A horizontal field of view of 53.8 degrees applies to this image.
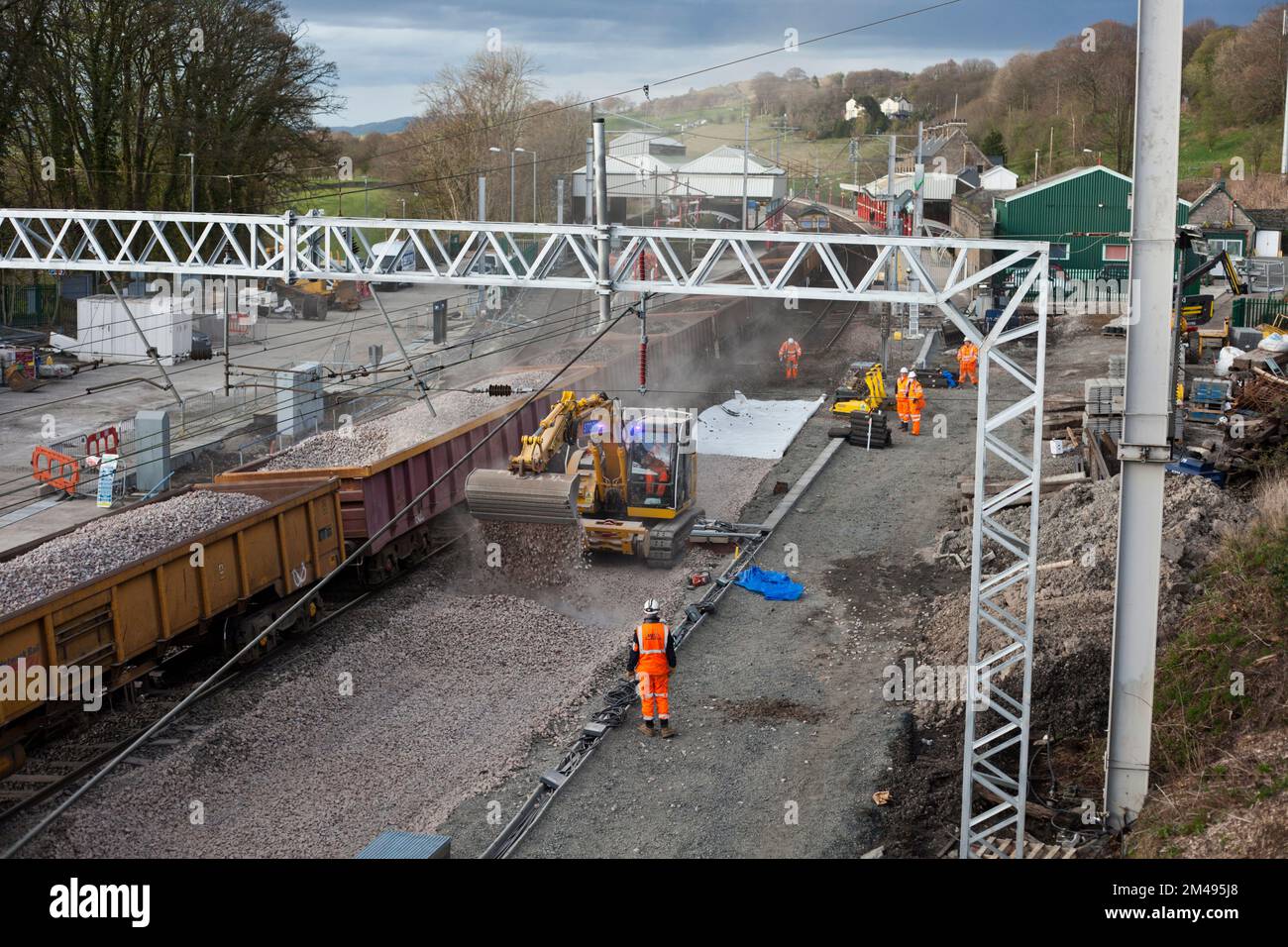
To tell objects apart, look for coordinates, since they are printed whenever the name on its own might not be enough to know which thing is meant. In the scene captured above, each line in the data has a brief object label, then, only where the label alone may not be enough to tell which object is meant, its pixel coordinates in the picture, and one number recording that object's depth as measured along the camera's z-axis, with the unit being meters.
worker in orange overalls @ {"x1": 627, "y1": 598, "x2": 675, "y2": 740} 13.45
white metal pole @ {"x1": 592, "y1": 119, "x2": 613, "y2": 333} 13.48
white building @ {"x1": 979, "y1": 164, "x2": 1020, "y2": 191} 63.88
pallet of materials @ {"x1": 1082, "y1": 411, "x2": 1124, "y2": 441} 22.08
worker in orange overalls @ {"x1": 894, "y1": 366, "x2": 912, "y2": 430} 29.27
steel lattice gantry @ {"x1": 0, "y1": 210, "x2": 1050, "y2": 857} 10.83
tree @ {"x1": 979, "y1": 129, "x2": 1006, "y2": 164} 74.00
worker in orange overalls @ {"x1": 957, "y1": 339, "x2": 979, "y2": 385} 35.94
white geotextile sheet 27.95
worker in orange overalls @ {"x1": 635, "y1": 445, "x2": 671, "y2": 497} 20.05
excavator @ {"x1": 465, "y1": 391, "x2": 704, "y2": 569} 18.64
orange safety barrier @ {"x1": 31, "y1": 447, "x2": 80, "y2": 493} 24.81
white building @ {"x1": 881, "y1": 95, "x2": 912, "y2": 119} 80.69
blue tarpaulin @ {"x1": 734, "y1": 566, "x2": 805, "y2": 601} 18.39
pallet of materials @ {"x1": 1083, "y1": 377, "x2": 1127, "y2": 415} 22.81
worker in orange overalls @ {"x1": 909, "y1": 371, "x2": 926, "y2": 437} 29.16
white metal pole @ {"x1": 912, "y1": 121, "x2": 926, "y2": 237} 32.59
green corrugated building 51.53
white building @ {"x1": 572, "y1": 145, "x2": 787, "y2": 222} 68.94
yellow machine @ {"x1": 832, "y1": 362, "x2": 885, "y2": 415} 30.52
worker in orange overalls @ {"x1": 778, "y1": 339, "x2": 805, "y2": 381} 37.12
